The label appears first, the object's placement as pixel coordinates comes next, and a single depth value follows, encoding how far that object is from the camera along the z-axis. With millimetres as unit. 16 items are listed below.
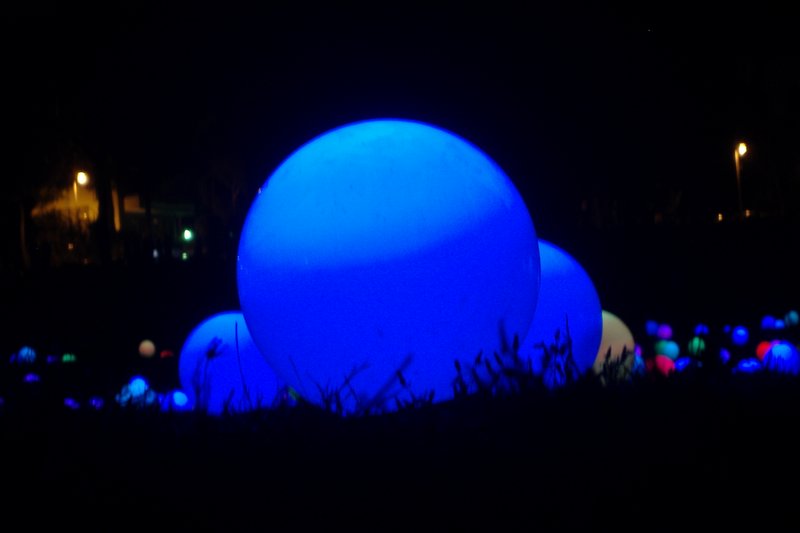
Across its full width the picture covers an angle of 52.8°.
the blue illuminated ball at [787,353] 5285
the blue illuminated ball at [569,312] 4297
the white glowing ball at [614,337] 5203
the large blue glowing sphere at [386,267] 3332
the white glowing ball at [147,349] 7172
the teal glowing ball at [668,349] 6219
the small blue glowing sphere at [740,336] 6797
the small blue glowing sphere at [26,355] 6391
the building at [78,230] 14209
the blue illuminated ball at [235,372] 4598
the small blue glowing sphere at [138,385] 5215
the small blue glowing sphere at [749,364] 4504
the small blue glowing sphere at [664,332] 7543
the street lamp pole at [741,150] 20369
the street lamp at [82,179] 23969
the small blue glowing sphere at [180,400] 4656
